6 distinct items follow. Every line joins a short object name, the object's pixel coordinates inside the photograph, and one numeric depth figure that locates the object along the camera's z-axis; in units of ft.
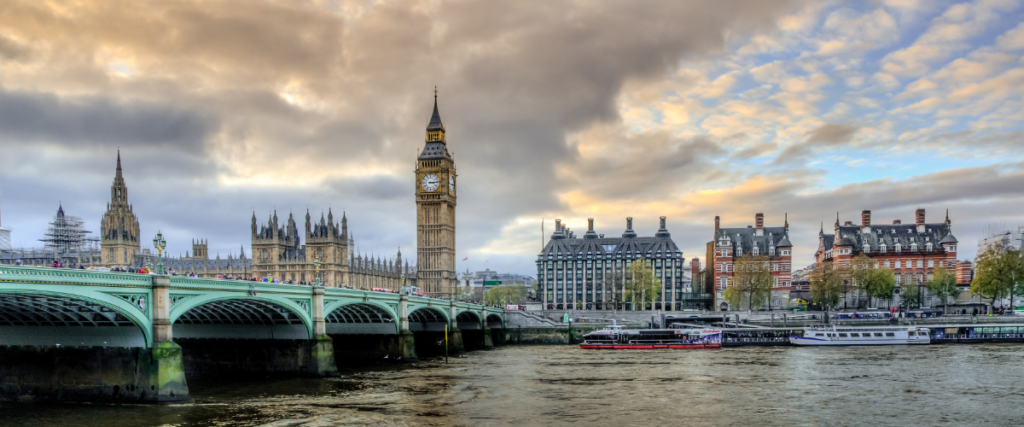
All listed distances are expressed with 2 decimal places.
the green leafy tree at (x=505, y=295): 555.08
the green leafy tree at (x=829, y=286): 374.22
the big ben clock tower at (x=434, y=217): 540.52
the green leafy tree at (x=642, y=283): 447.18
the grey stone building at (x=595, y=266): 541.75
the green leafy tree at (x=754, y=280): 396.78
